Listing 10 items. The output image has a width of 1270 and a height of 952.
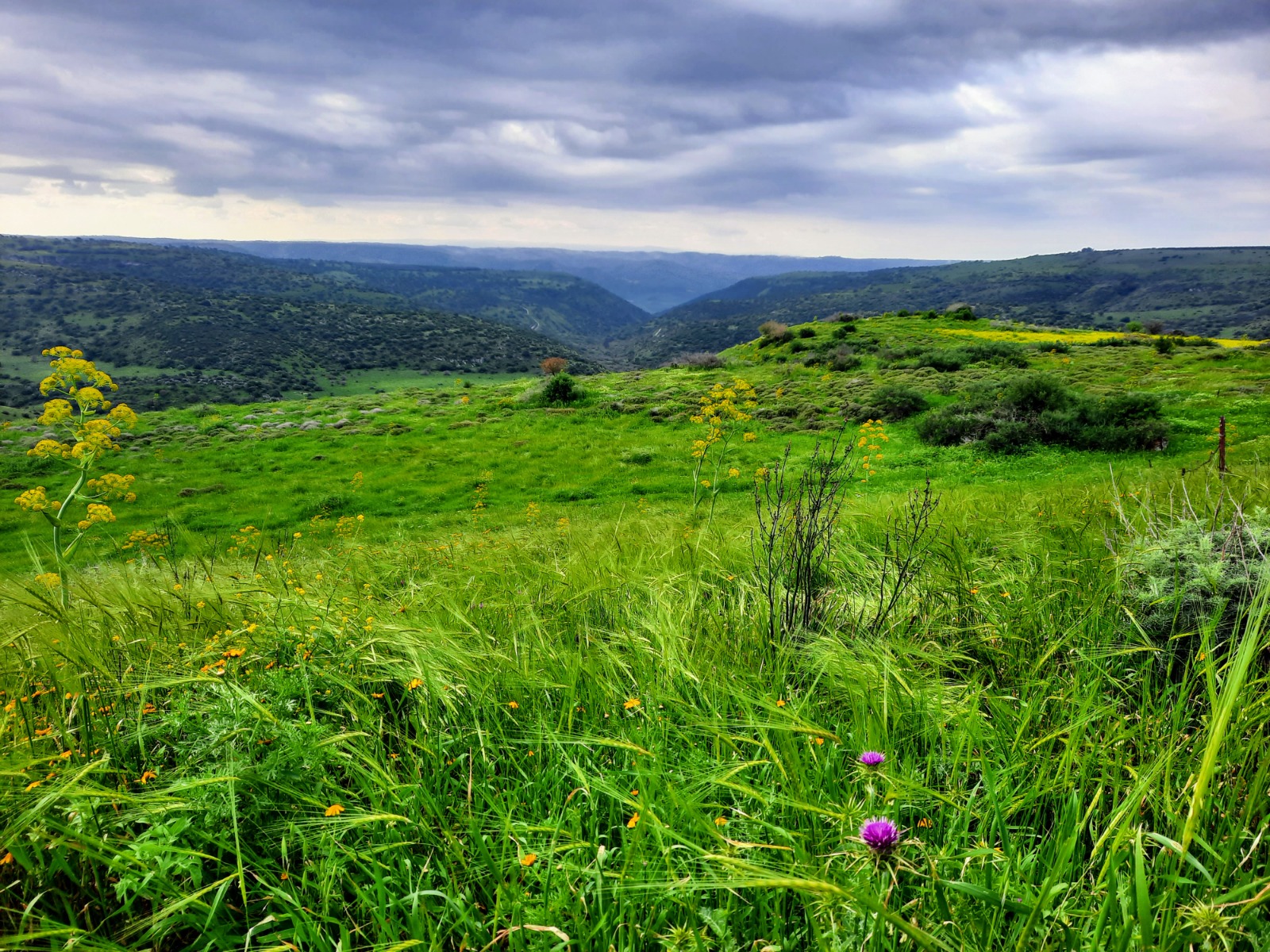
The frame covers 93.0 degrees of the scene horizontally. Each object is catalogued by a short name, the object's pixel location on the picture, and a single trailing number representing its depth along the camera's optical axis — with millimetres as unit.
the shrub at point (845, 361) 33466
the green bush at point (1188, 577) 2863
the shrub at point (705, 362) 41125
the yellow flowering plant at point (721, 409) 8445
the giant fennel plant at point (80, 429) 4734
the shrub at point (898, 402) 21922
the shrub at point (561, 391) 32125
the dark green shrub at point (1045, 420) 15430
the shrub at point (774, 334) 44906
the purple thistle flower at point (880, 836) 1314
